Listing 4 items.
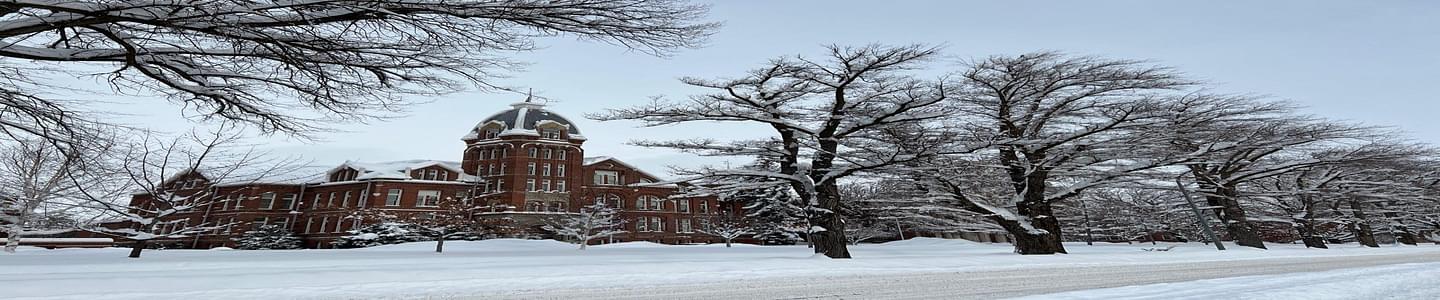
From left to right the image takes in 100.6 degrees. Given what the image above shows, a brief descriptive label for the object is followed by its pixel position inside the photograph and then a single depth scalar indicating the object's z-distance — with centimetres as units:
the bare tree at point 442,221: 3209
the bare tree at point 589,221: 2809
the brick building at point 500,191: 3988
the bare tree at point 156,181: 1209
